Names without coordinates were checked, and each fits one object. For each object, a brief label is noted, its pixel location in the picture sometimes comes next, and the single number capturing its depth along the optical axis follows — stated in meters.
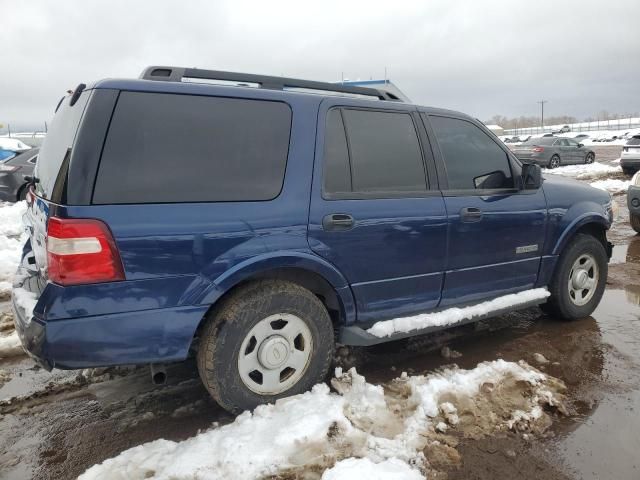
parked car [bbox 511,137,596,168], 21.64
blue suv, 2.27
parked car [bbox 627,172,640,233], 7.77
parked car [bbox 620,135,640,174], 16.23
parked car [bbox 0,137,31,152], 17.26
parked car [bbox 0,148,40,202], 10.80
